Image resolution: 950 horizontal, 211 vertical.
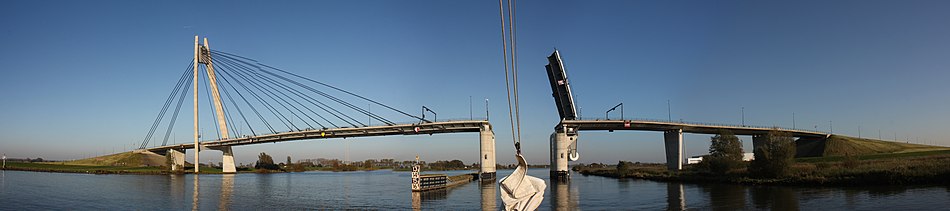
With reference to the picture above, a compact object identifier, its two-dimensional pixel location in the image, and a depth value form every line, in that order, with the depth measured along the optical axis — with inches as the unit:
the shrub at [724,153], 2074.6
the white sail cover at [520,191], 374.3
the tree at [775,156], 1679.4
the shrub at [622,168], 2960.6
